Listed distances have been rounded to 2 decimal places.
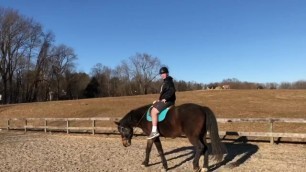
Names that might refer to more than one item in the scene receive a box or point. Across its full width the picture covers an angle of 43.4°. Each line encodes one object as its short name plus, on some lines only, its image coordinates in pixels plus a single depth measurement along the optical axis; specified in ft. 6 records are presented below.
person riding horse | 30.81
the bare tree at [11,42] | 221.05
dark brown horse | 29.25
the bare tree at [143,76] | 359.33
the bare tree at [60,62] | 279.08
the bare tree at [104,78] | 336.29
